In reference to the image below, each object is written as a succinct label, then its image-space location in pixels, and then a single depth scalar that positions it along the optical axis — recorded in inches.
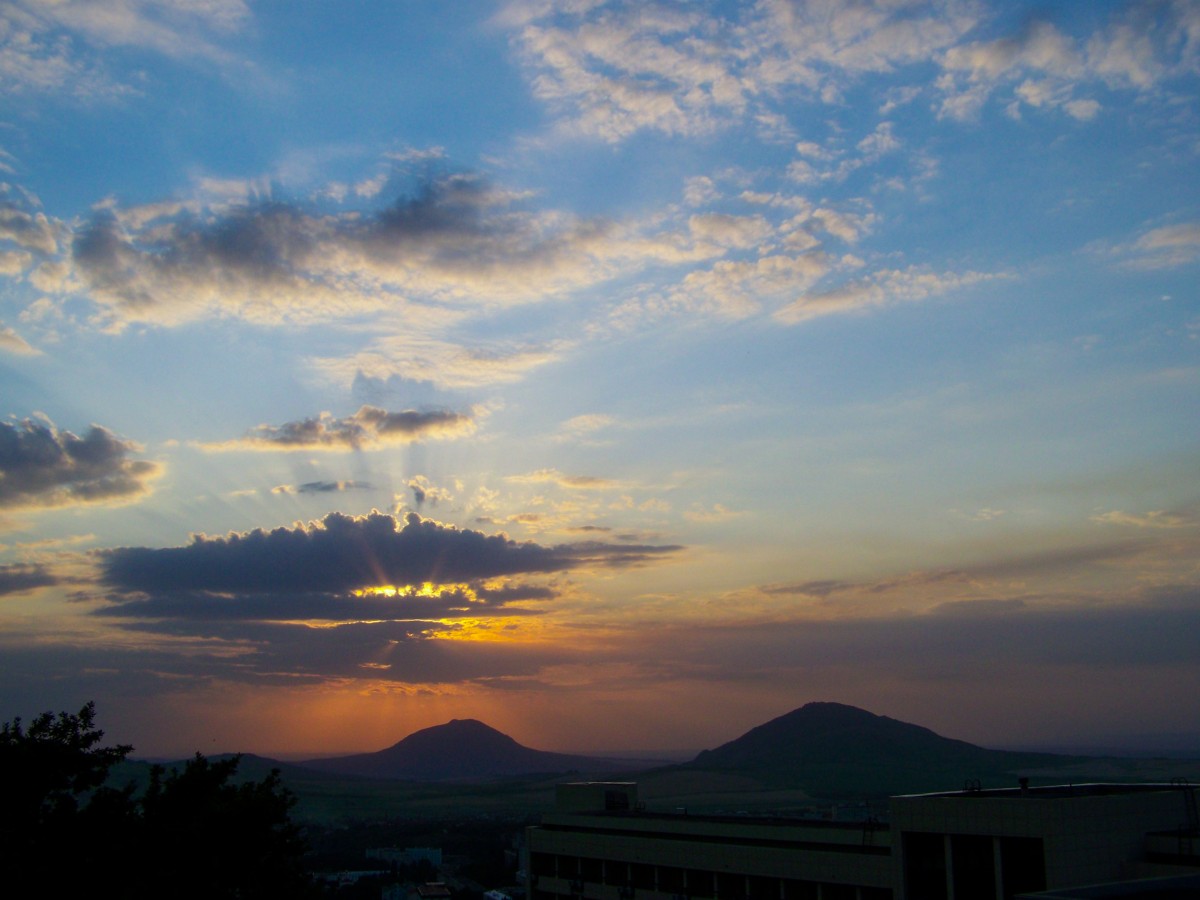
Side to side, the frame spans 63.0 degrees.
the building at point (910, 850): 1235.9
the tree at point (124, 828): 1305.4
